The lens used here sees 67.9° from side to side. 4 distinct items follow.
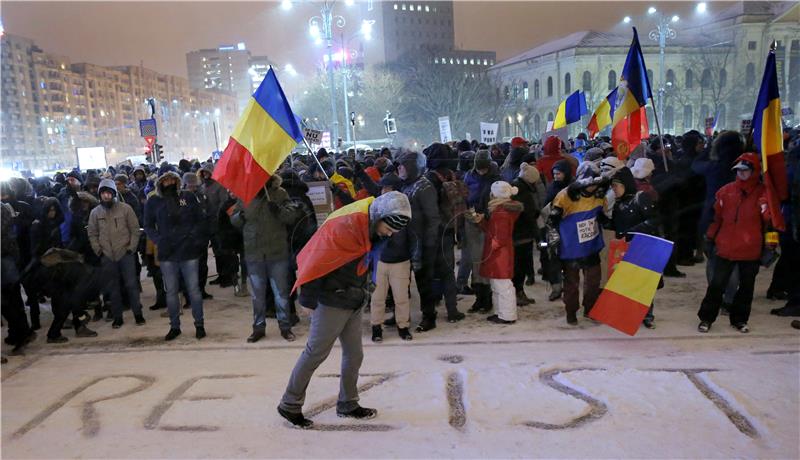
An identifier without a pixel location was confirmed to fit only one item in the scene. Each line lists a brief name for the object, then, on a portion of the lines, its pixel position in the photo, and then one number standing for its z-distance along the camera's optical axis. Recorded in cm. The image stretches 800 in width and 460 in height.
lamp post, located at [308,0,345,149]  1941
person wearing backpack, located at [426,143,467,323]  684
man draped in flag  414
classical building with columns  5603
